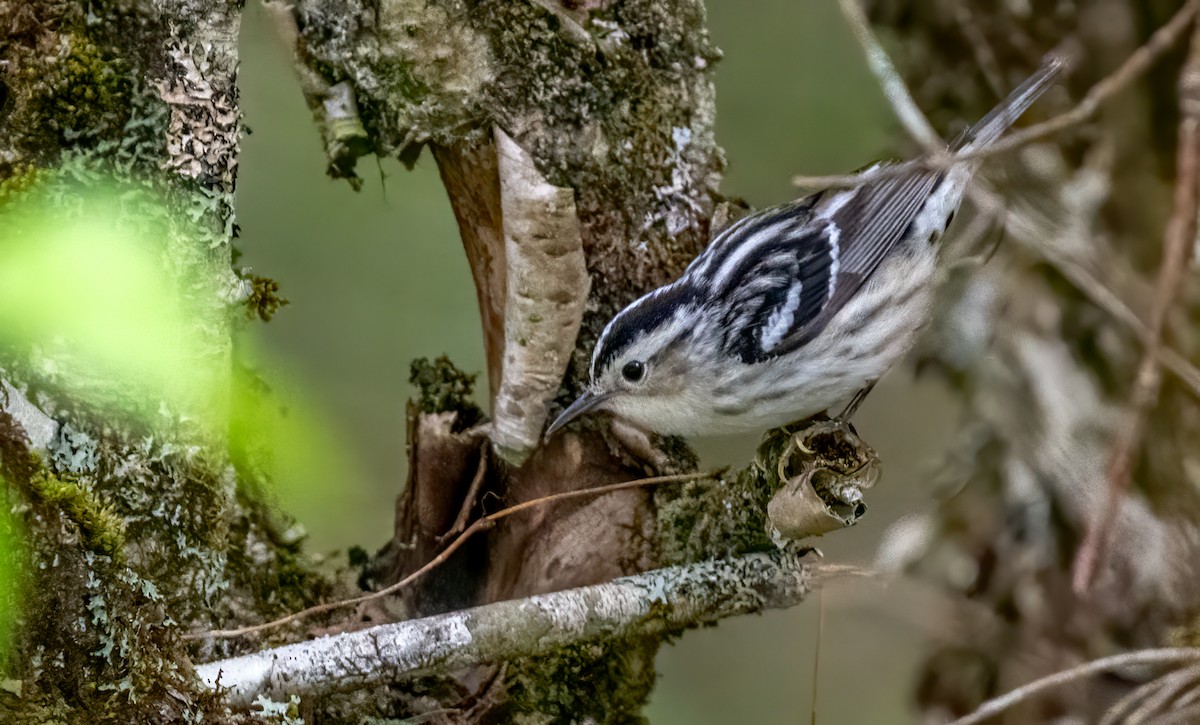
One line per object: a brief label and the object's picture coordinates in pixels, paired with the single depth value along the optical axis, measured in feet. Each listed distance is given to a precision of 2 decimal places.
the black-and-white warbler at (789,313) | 17.15
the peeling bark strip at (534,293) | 16.78
